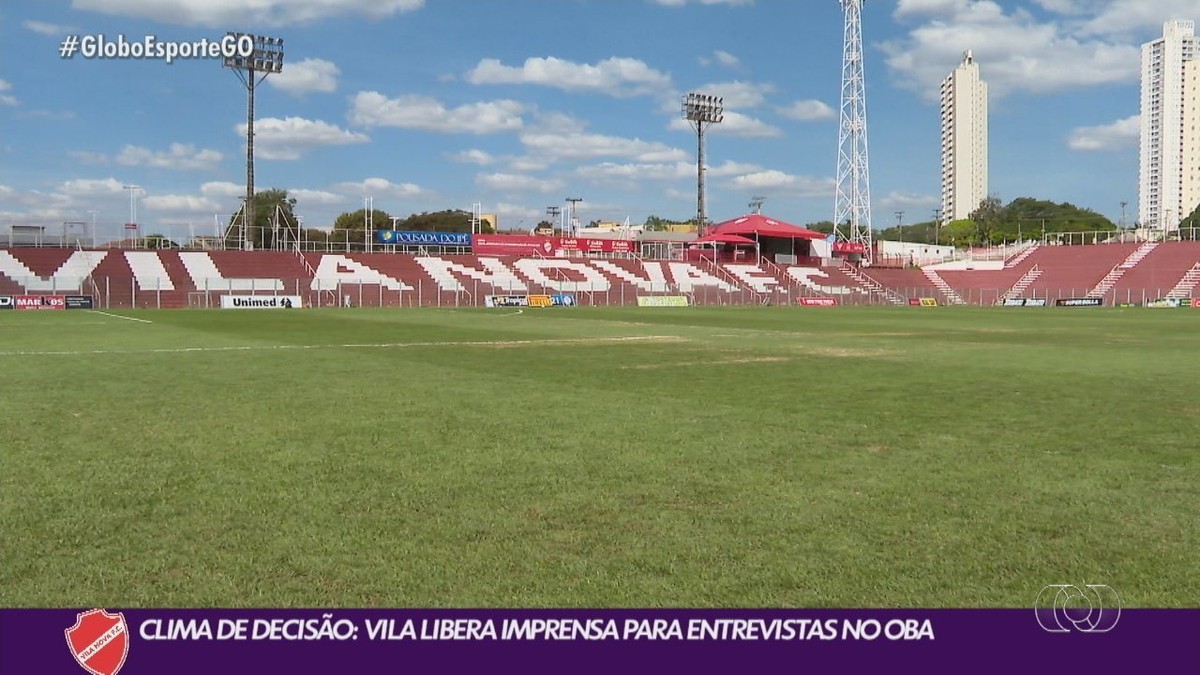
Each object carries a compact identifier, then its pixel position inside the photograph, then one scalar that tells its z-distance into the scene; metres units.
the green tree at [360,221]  109.81
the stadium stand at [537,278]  56.28
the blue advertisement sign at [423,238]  71.38
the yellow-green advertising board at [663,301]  65.07
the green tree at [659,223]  150.14
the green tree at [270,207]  104.51
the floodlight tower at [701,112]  83.75
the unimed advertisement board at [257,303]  54.88
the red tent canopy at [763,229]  87.74
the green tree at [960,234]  140.00
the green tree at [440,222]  118.81
